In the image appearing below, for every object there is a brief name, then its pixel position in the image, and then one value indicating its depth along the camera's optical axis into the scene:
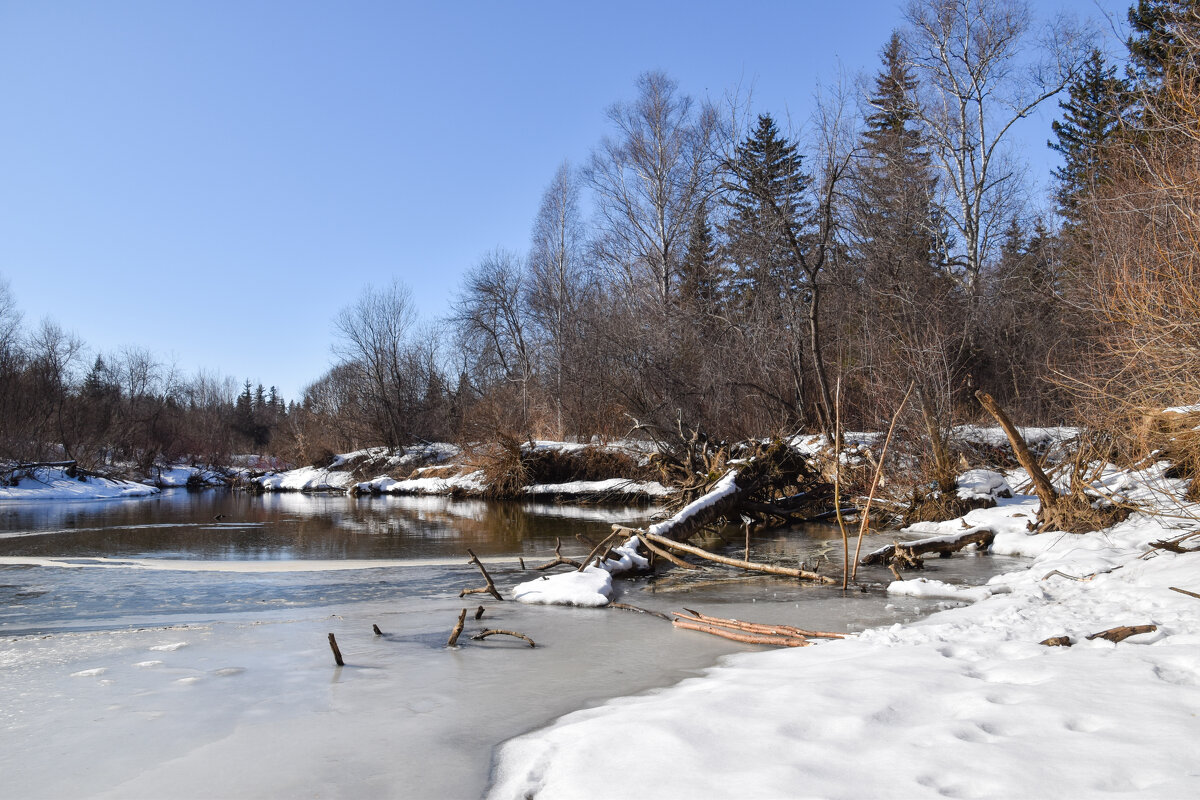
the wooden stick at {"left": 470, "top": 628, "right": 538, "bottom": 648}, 4.52
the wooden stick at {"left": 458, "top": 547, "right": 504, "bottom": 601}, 6.12
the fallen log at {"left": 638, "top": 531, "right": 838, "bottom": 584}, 6.54
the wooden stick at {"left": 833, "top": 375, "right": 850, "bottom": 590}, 5.29
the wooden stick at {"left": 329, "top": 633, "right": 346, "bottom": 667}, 3.95
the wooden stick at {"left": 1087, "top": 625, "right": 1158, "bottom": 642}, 3.58
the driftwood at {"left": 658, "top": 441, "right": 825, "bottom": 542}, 8.78
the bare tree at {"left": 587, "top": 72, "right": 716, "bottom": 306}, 23.78
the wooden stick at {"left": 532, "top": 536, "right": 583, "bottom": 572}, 7.17
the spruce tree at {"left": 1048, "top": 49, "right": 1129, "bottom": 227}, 18.26
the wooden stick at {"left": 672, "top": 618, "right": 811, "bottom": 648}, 4.41
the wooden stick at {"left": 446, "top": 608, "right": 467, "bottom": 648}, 4.52
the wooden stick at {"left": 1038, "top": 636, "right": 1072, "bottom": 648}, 3.58
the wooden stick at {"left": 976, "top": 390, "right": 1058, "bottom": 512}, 7.58
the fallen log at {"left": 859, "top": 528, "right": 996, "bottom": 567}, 7.33
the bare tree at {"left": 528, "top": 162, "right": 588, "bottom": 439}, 29.36
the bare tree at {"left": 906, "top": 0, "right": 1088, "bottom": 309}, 20.05
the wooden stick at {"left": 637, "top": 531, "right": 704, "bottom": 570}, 7.60
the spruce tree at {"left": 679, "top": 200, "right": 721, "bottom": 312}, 17.32
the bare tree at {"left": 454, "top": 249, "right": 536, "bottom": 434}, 35.31
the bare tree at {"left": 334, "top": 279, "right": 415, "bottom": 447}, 34.38
